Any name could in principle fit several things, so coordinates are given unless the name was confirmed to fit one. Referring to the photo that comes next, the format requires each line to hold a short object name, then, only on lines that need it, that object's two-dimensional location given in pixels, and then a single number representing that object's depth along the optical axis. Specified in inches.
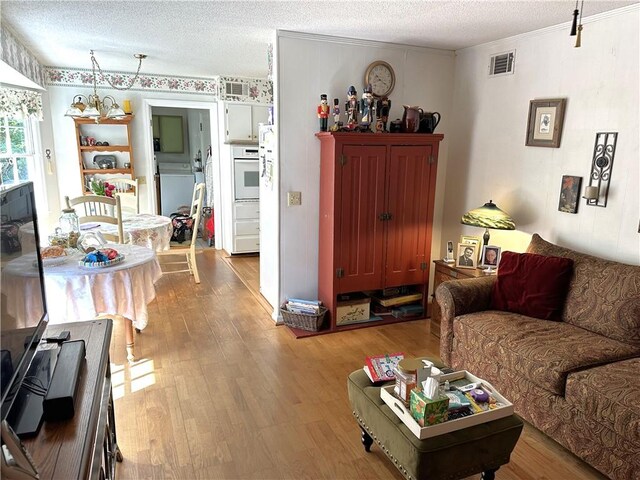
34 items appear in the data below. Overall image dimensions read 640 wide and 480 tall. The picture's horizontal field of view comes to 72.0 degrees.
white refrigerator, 145.3
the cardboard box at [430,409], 68.6
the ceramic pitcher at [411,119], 143.3
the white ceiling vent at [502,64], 136.1
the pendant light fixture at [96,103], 167.8
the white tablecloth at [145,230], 165.6
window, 165.2
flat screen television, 46.1
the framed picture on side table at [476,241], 139.3
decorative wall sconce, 110.0
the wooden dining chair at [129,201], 201.6
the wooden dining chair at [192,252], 184.7
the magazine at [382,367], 84.7
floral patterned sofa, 76.9
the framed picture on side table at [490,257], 135.0
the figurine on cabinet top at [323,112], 137.1
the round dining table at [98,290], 105.3
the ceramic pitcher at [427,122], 145.7
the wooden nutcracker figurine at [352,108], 137.4
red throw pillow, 108.9
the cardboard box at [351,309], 147.8
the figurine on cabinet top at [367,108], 137.9
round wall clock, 144.7
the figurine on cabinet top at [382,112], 142.5
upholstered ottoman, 68.7
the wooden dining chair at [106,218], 154.7
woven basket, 142.0
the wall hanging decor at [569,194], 118.4
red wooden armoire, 137.0
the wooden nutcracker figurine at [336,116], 138.0
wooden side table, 134.5
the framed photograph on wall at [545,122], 122.0
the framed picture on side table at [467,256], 139.1
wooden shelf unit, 213.9
